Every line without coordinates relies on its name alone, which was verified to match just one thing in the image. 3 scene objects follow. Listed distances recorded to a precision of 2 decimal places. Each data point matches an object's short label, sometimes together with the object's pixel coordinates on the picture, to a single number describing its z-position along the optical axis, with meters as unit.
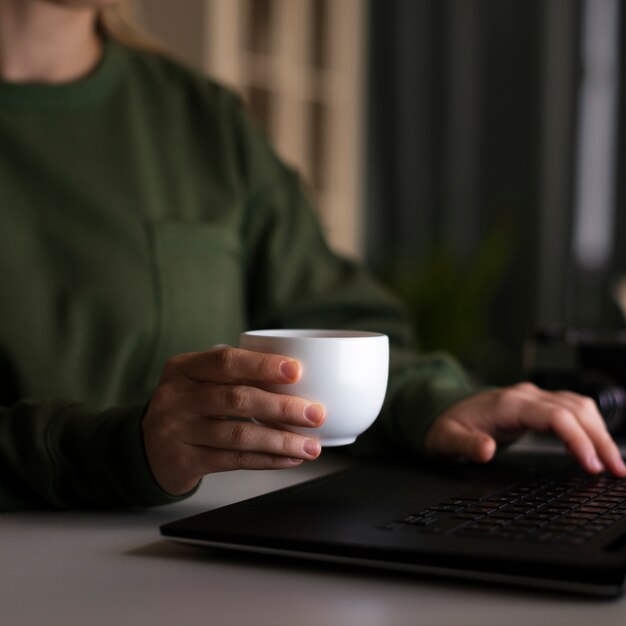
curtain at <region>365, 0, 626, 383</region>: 3.88
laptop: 0.68
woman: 0.87
